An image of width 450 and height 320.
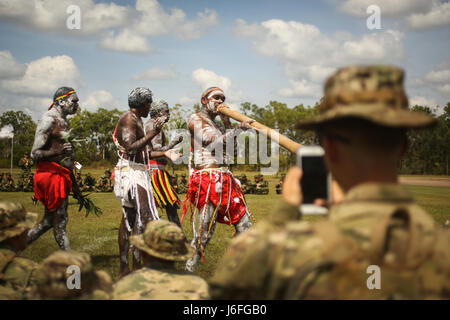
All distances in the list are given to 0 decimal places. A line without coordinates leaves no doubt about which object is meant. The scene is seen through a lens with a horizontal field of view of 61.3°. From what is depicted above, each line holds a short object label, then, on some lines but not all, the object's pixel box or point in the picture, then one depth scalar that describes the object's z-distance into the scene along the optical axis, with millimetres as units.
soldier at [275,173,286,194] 20500
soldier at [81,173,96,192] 20341
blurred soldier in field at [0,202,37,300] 2646
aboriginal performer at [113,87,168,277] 4770
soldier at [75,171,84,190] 19506
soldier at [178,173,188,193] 20856
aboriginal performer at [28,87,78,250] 4895
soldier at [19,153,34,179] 15984
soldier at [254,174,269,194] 20484
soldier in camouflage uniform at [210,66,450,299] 1393
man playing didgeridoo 5219
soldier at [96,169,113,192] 20875
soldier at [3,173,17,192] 19492
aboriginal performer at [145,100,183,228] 5945
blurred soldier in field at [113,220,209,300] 2639
